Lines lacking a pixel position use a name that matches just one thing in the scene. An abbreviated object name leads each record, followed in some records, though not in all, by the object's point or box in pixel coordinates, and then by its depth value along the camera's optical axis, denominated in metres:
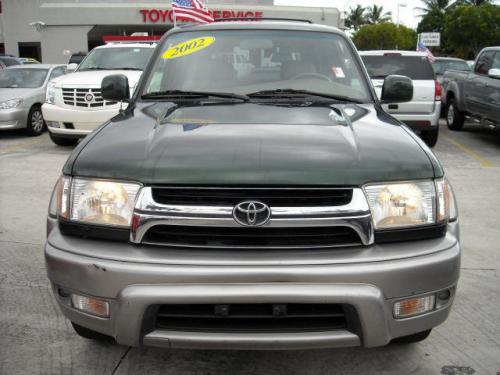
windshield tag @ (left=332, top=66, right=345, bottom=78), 3.80
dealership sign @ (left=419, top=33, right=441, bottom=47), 26.17
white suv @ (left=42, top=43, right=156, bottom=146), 9.25
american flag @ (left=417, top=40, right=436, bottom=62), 19.72
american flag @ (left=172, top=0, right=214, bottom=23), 12.40
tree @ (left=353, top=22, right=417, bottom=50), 65.56
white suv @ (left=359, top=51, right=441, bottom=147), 9.52
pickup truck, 9.48
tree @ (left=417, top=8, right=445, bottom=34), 67.62
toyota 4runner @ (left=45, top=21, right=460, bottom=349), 2.24
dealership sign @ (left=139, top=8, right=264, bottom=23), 36.88
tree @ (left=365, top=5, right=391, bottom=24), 91.78
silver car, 10.87
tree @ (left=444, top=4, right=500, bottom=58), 50.78
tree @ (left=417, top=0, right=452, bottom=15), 72.06
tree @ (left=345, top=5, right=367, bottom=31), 90.88
